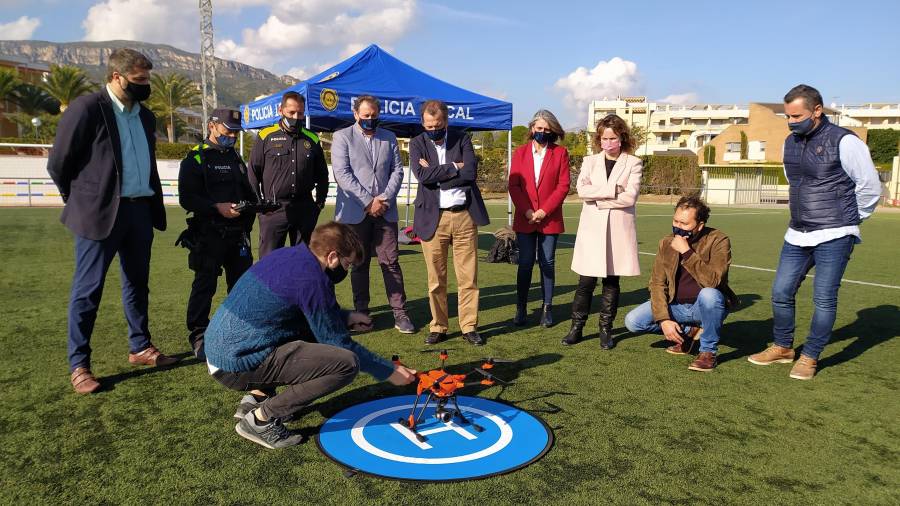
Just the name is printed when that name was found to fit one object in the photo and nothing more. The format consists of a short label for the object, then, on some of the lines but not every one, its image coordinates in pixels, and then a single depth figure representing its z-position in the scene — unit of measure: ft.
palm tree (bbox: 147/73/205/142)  211.61
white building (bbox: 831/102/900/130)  368.07
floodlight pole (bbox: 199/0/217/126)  173.95
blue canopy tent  32.60
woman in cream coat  17.92
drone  11.33
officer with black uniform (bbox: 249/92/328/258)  19.15
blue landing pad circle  10.49
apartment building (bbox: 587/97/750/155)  393.50
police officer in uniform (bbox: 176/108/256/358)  16.83
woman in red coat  19.93
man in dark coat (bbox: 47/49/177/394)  13.70
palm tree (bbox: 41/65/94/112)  177.88
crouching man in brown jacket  16.38
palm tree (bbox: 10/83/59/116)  174.01
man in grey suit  19.51
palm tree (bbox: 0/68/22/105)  162.91
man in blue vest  14.89
